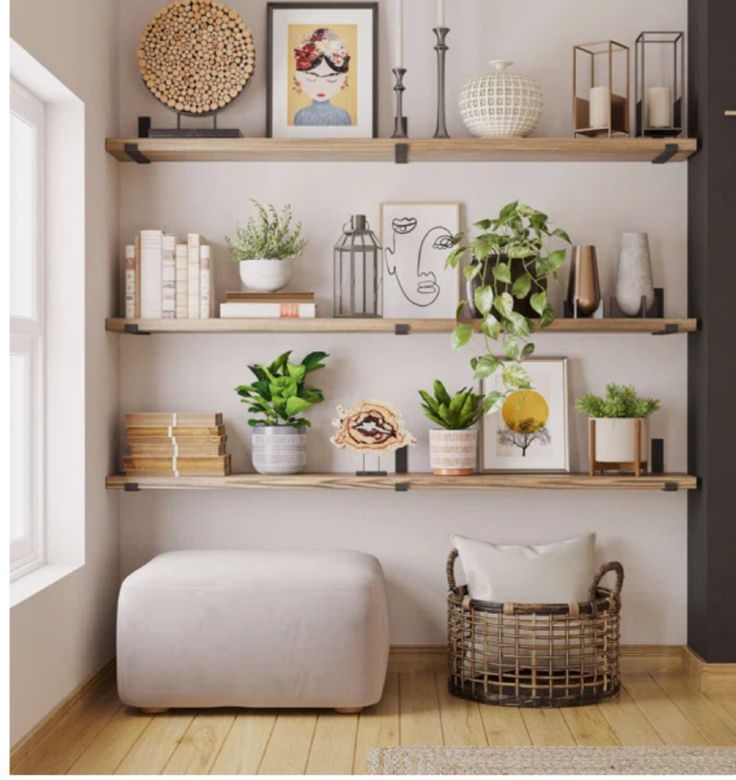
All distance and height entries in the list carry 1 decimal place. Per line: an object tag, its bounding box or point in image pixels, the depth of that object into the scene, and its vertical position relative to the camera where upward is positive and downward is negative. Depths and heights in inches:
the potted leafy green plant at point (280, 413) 146.5 -4.0
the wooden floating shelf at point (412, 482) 143.3 -13.1
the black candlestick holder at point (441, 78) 145.9 +40.8
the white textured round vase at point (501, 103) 143.0 +36.6
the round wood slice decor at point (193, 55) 148.9 +44.5
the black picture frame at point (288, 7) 151.3 +50.1
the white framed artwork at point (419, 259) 150.9 +17.1
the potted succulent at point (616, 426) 145.0 -5.8
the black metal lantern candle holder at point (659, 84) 146.1 +41.4
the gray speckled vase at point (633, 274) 146.2 +14.5
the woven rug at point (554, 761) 112.3 -39.6
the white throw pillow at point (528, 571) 139.6 -24.3
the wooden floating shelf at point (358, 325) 142.9 +7.5
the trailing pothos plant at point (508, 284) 139.4 +12.9
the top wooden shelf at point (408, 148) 143.3 +30.9
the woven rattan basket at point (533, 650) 136.0 -33.9
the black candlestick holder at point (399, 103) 146.5 +37.8
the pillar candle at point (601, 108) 146.3 +36.6
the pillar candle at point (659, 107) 146.0 +36.7
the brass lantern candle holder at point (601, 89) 146.5 +40.3
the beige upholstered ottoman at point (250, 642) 129.2 -30.6
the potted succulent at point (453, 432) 145.5 -6.6
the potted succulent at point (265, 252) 146.3 +17.6
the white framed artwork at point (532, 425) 151.3 -5.9
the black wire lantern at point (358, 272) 148.5 +15.2
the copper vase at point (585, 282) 146.2 +13.4
